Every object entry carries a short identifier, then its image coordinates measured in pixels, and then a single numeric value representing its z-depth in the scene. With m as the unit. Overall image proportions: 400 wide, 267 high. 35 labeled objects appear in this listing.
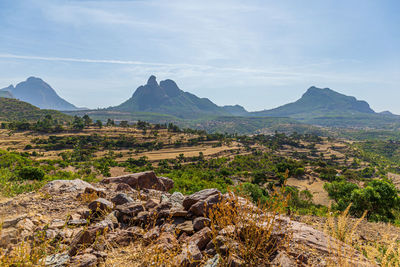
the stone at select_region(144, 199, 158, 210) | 6.40
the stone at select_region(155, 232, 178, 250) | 4.29
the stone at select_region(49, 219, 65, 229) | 5.22
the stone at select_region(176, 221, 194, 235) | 5.18
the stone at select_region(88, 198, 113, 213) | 6.35
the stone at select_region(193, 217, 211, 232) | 5.24
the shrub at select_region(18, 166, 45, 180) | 16.16
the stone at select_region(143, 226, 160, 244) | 4.78
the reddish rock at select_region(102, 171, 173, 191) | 12.05
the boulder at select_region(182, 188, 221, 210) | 6.53
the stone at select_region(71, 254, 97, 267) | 3.88
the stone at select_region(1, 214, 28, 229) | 4.82
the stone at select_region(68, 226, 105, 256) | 4.38
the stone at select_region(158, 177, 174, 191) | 13.96
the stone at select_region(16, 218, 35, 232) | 4.78
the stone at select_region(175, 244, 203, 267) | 3.77
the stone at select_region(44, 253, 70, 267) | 3.93
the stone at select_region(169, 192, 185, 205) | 7.88
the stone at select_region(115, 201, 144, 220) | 6.01
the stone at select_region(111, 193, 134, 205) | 6.95
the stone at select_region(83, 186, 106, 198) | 7.89
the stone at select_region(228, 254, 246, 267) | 3.62
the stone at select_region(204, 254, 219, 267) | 3.78
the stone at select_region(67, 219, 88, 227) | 5.48
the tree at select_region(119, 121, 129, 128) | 116.56
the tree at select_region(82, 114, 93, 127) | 106.19
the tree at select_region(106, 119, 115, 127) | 113.31
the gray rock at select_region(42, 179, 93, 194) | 8.45
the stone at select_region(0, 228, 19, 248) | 4.20
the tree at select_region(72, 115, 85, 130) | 92.44
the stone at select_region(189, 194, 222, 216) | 5.98
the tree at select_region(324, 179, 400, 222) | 18.44
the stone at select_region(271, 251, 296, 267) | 3.62
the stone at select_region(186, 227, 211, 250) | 4.56
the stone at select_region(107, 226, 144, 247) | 4.83
